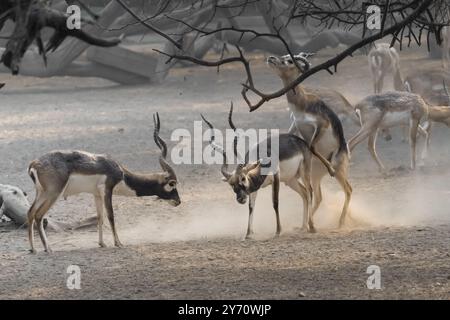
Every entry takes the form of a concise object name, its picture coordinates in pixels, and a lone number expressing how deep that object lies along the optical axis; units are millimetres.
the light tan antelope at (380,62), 19734
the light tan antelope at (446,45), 23825
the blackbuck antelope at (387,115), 14656
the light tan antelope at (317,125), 11836
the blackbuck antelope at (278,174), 10820
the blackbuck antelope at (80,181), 10422
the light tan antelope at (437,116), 15773
